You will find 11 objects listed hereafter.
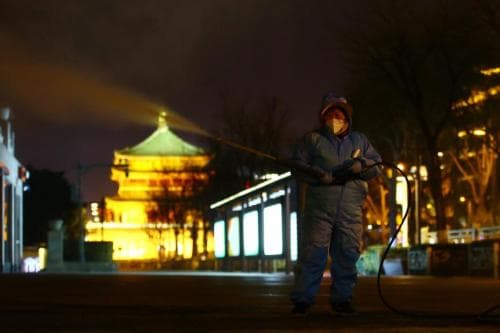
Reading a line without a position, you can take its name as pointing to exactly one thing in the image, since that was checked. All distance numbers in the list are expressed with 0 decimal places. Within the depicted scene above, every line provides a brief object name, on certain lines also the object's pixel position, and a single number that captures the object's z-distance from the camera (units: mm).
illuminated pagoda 101375
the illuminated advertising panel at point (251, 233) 47656
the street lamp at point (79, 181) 62503
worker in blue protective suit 8258
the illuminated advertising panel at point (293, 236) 38156
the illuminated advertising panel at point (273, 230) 41625
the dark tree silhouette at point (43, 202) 119125
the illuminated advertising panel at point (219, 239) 58494
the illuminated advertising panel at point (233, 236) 53512
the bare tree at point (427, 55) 36812
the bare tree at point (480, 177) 56750
